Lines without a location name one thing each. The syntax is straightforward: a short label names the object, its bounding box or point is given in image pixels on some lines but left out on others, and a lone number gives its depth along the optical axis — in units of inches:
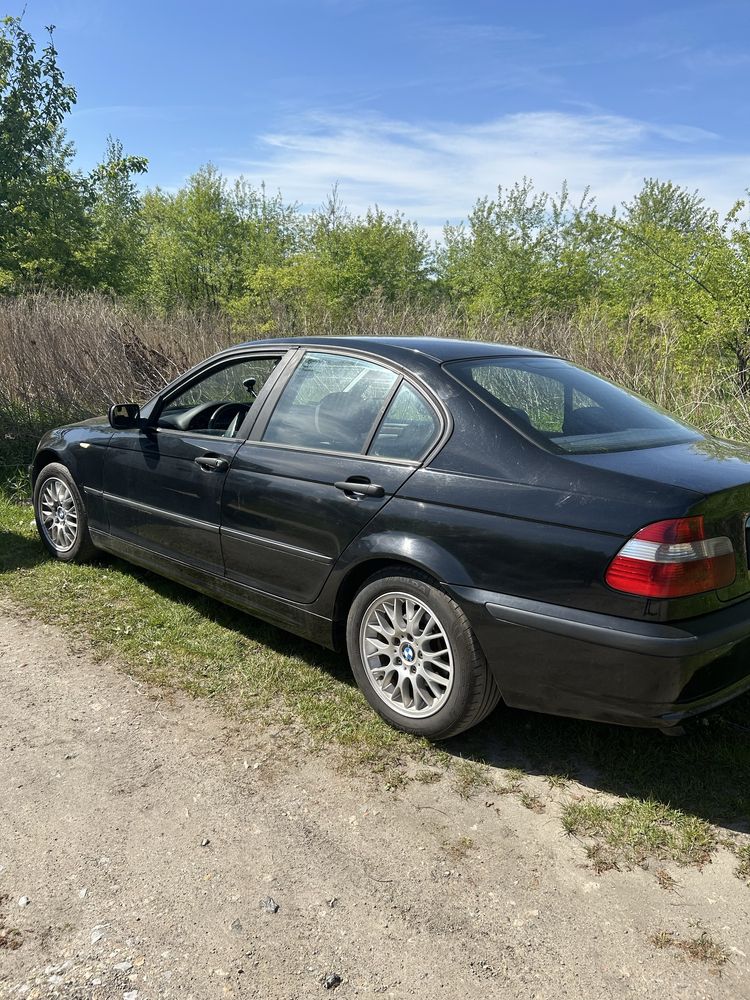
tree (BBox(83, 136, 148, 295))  1696.6
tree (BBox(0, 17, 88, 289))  569.6
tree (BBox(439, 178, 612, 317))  1886.1
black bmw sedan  104.1
